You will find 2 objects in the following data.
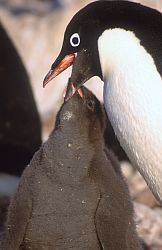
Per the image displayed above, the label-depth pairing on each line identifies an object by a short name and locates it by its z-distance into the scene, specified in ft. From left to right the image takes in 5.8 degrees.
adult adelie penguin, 17.31
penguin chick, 18.15
